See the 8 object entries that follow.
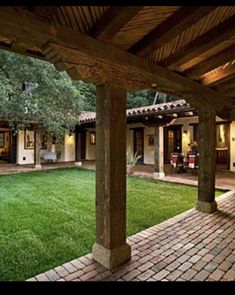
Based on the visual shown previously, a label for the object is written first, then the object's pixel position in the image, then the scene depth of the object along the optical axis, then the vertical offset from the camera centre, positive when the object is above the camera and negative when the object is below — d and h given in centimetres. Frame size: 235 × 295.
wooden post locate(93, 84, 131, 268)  274 -34
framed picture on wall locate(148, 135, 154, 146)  1286 +49
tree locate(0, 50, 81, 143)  718 +195
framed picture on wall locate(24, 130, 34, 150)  1316 +50
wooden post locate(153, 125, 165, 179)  875 -15
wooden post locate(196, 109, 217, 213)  472 -23
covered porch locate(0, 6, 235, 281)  200 +91
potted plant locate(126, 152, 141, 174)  984 -64
